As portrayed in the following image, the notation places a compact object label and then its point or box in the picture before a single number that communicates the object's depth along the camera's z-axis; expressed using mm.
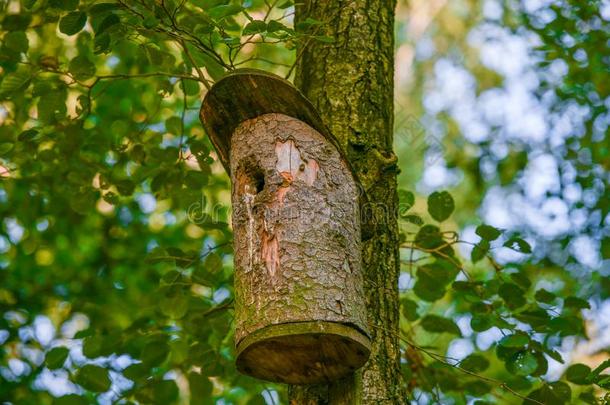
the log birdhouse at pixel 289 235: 4121
